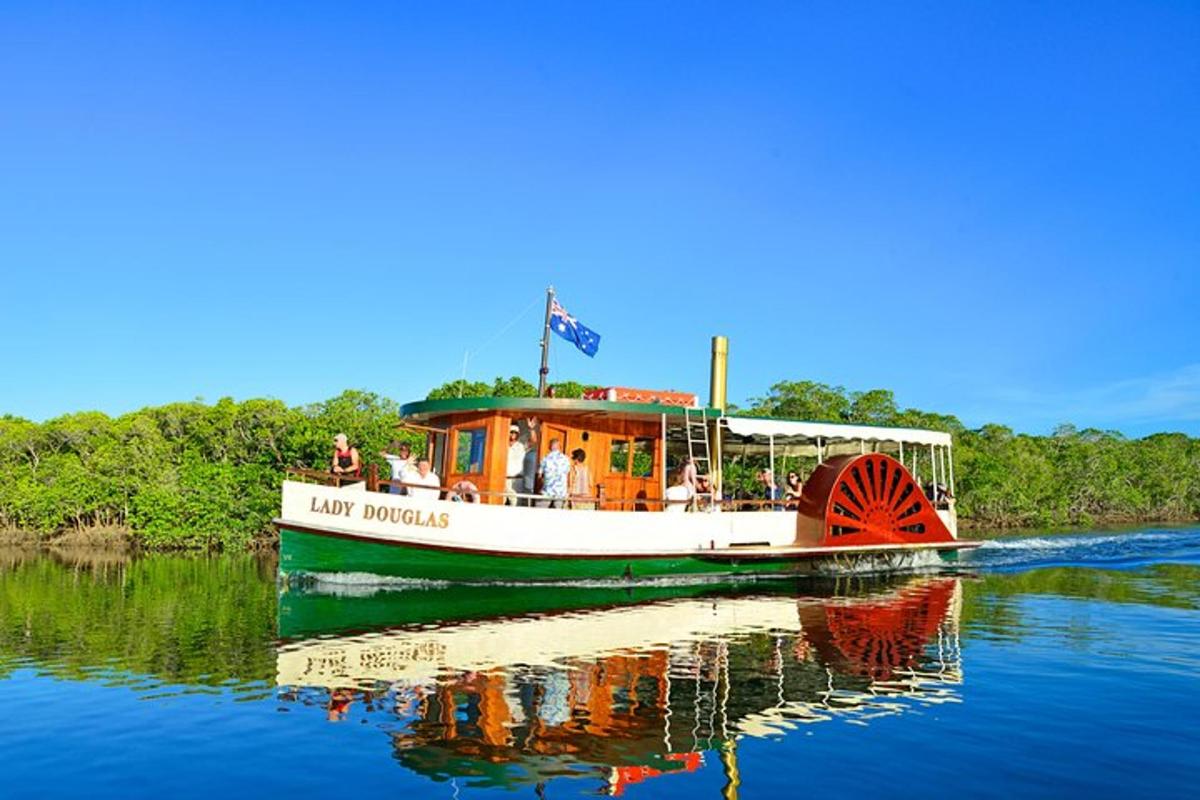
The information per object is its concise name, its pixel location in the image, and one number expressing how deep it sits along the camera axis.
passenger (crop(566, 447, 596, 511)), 16.45
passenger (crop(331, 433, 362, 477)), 15.63
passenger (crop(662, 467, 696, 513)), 17.19
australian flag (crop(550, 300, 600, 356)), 17.98
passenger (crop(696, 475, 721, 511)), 17.45
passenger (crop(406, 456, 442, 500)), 15.11
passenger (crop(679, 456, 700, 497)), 17.38
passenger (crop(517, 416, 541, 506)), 16.44
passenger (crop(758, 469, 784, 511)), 19.06
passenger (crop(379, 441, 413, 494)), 16.25
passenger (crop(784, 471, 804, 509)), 19.56
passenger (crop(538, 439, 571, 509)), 15.63
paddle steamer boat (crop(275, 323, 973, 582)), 14.86
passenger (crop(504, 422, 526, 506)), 16.30
